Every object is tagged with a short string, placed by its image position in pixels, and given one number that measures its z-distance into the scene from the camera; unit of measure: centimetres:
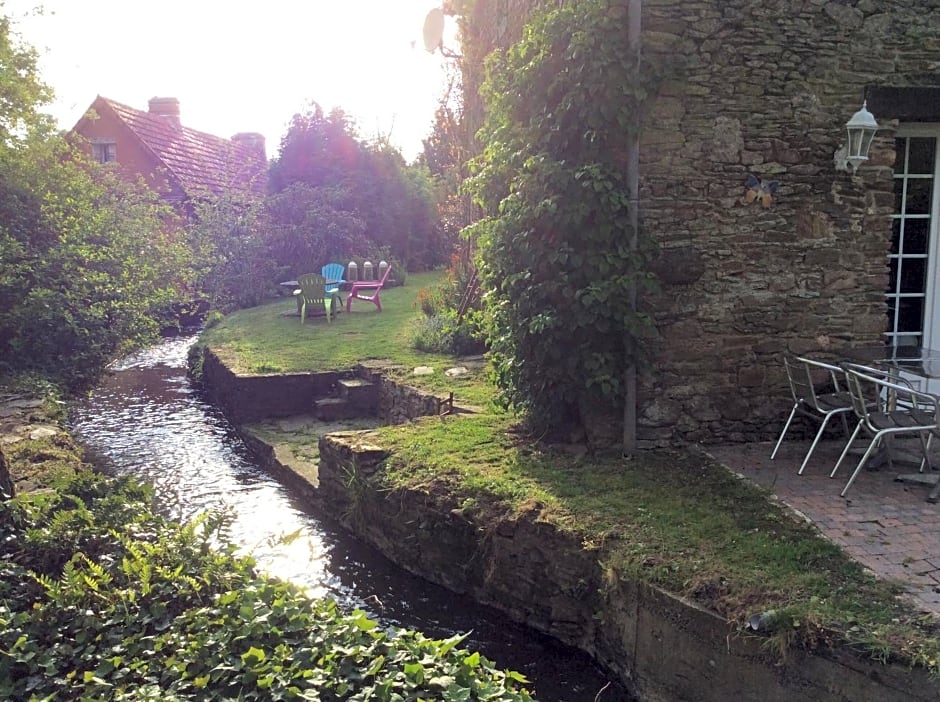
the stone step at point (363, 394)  946
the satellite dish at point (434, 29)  1146
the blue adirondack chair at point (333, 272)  1734
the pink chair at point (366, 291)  1546
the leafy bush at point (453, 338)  1058
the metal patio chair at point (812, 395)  534
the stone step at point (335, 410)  933
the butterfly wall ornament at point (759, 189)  570
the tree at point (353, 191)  2025
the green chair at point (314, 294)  1410
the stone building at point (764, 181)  559
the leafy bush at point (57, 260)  895
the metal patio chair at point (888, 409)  475
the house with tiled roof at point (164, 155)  2141
